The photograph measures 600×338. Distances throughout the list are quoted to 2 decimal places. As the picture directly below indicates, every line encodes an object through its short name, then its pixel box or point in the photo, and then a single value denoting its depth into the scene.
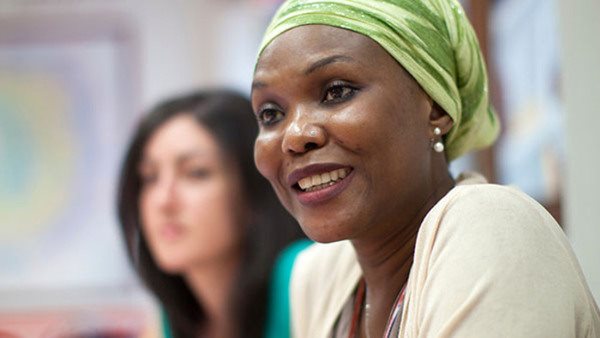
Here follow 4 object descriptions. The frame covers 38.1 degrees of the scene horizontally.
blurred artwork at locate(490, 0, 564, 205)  2.15
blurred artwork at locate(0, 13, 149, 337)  3.62
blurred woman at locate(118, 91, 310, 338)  2.27
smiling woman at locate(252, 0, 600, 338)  0.91
